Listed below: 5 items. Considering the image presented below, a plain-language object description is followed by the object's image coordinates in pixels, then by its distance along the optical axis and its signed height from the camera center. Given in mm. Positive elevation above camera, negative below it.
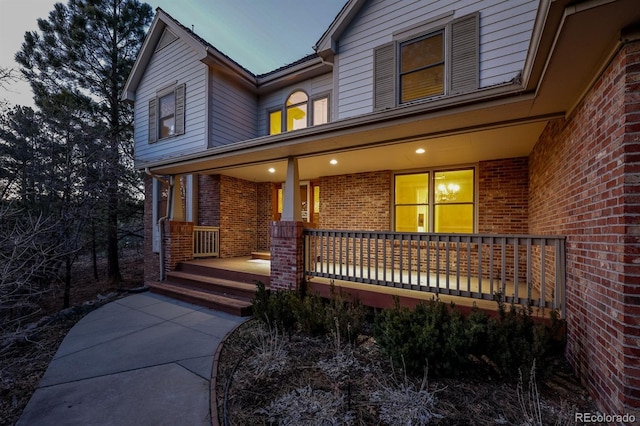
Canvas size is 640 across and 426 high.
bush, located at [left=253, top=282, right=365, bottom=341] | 3674 -1328
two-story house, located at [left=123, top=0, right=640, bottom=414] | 2102 +1272
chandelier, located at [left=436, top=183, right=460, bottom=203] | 6527 +719
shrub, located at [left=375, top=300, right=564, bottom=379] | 2705 -1224
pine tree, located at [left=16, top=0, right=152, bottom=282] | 9828 +5929
